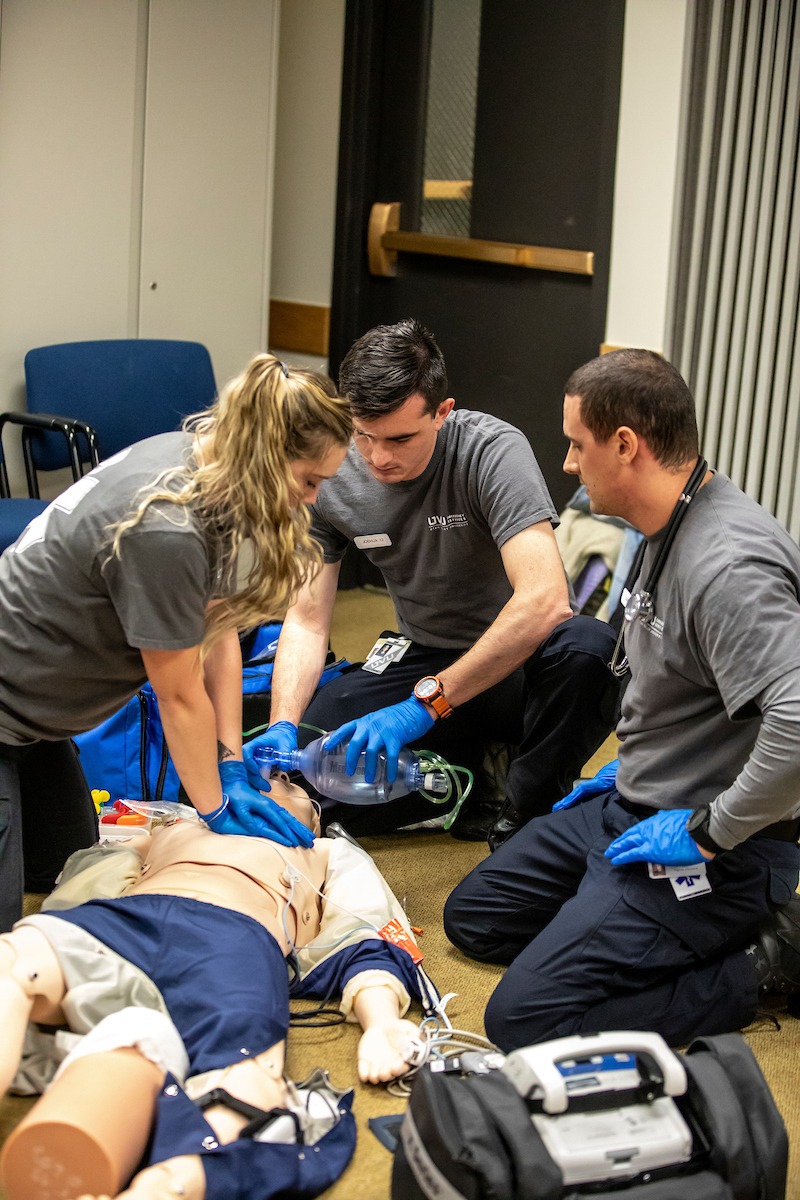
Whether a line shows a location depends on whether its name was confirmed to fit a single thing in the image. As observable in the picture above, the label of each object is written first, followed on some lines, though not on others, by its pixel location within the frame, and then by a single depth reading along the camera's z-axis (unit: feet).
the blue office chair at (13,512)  9.93
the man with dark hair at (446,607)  7.86
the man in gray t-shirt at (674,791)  5.85
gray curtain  10.94
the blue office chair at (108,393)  11.34
